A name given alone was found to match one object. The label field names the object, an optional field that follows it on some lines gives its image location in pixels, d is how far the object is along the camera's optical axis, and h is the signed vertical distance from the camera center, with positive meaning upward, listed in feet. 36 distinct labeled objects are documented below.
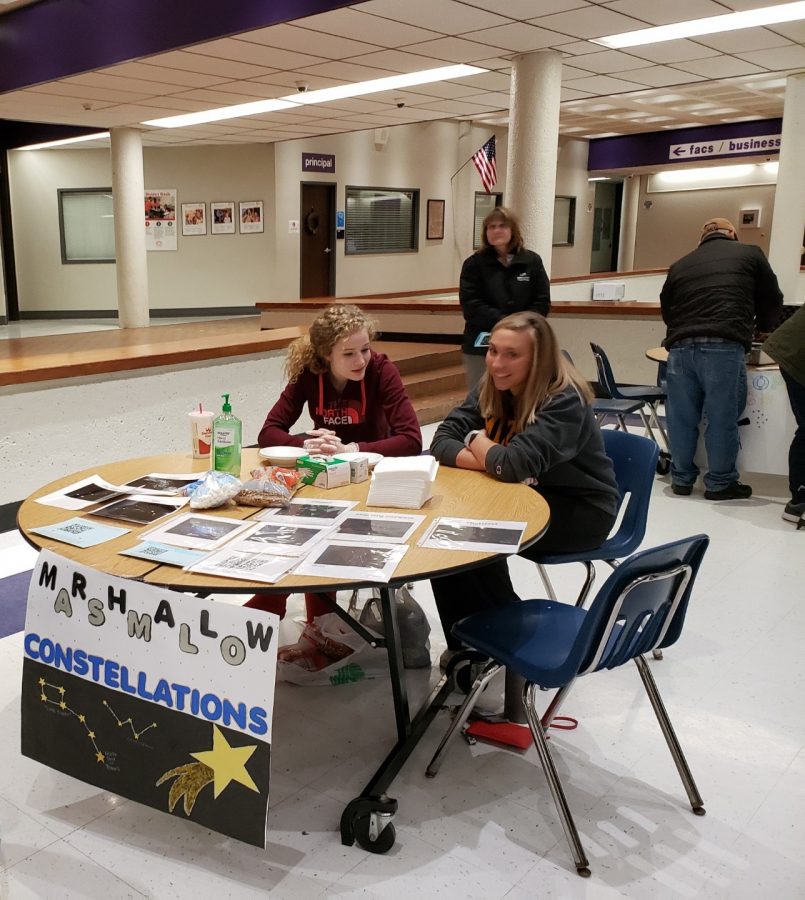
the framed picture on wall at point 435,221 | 43.98 +1.64
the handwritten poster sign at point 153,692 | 5.66 -3.13
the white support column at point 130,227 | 34.73 +0.78
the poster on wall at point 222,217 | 40.60 +1.46
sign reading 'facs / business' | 40.40 +5.56
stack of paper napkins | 7.28 -1.99
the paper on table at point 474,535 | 6.36 -2.17
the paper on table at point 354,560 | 5.79 -2.18
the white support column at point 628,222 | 54.13 +2.24
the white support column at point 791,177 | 25.12 +2.45
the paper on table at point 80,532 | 6.42 -2.21
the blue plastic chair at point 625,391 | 16.62 -2.70
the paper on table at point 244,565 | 5.75 -2.19
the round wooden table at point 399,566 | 5.75 -2.22
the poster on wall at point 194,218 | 41.09 +1.40
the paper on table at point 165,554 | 6.01 -2.20
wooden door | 39.63 +0.47
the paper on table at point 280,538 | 6.29 -2.19
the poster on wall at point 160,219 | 41.14 +1.31
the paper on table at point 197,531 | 6.42 -2.20
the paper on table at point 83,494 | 7.38 -2.22
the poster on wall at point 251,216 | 40.01 +1.52
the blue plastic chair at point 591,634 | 5.84 -2.98
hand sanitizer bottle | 8.02 -1.84
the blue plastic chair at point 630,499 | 8.68 -2.56
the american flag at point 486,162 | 41.81 +4.50
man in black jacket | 14.67 -1.38
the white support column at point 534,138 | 20.20 +2.77
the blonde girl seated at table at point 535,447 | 7.95 -1.85
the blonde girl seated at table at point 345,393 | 9.27 -1.63
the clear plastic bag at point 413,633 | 8.99 -4.03
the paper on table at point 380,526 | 6.59 -2.18
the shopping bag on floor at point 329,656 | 8.82 -4.28
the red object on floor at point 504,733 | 7.64 -4.31
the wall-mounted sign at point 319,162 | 38.99 +4.02
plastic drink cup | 8.75 -1.90
